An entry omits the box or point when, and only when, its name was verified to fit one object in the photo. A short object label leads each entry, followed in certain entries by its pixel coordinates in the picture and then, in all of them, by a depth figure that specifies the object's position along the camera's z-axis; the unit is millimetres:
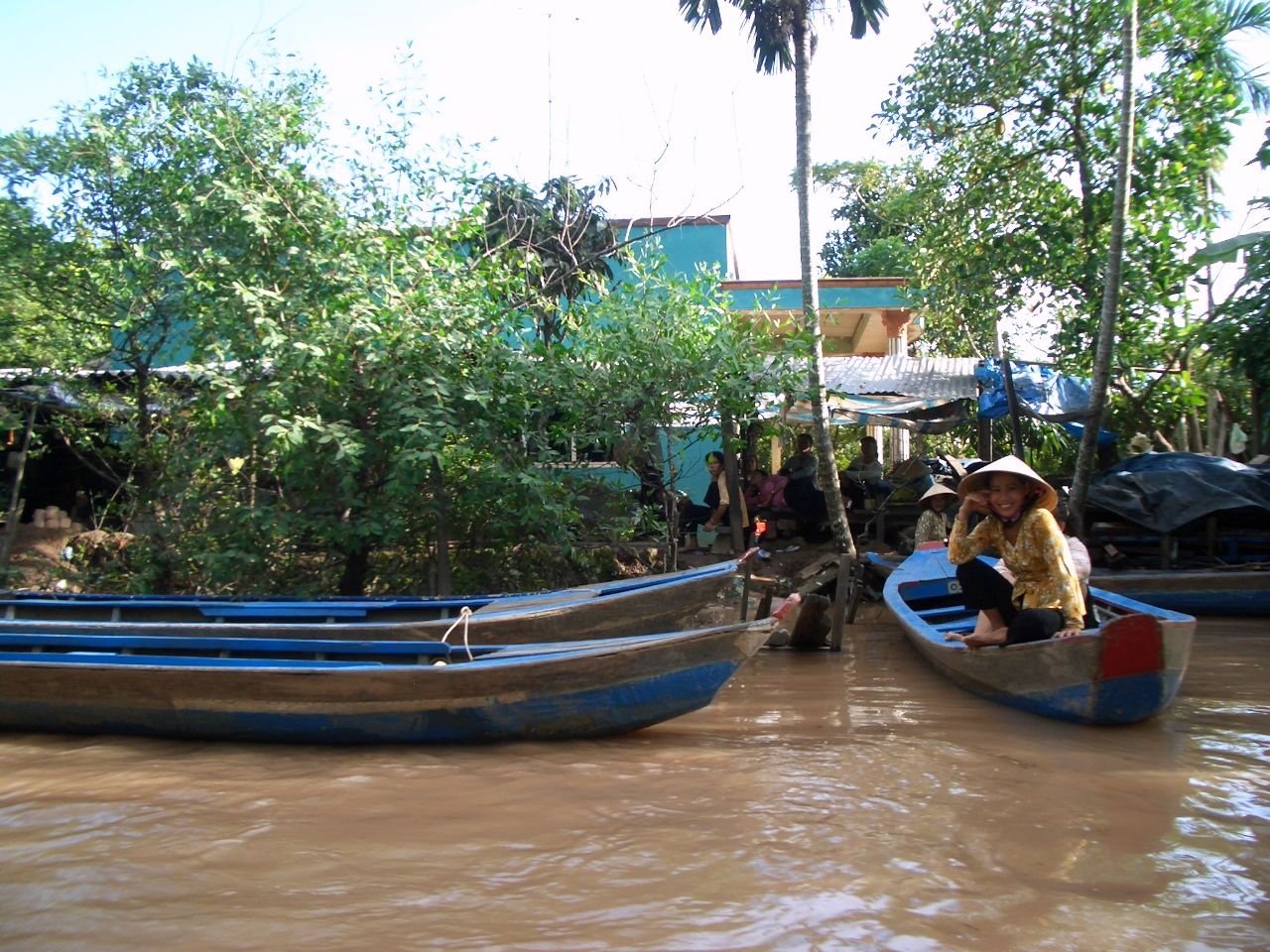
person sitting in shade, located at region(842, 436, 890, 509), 11258
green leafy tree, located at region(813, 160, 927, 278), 12750
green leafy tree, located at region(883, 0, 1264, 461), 10070
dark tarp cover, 9273
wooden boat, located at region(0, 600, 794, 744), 4766
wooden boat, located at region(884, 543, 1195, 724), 4699
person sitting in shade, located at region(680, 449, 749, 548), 10242
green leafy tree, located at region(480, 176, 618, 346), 8695
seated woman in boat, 4922
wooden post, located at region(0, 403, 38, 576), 9016
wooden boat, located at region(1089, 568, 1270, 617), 8852
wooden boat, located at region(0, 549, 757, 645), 5645
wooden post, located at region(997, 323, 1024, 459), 10398
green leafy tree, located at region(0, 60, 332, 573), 7145
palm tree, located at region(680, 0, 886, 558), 8852
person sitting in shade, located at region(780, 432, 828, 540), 10844
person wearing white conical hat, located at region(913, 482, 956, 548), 8648
